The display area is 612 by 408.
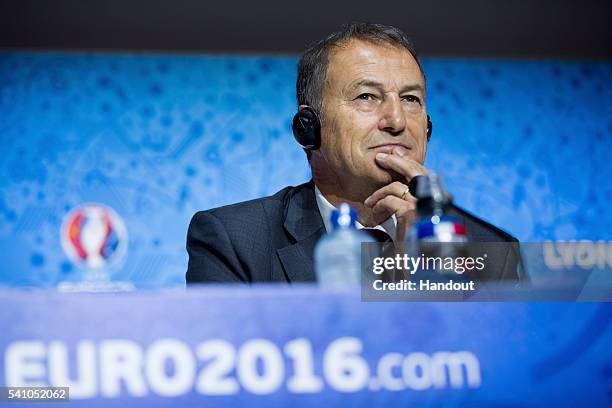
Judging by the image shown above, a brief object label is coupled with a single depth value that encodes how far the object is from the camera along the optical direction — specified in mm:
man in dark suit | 4487
